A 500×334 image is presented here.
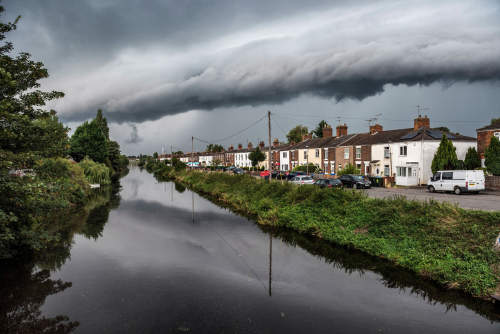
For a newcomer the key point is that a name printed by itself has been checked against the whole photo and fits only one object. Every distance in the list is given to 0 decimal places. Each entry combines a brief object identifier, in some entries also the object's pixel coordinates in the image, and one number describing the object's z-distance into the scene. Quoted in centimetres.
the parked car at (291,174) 4756
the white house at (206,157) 13819
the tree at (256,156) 7438
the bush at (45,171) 1037
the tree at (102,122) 8469
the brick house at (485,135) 3686
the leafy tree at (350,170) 4403
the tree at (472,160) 3612
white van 2744
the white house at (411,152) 3944
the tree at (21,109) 912
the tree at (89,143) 6252
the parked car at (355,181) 3469
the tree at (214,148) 17256
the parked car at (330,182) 3094
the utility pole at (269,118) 3316
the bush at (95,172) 5031
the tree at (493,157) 3253
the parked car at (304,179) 3506
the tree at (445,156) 3481
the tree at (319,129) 10056
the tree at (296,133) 11009
